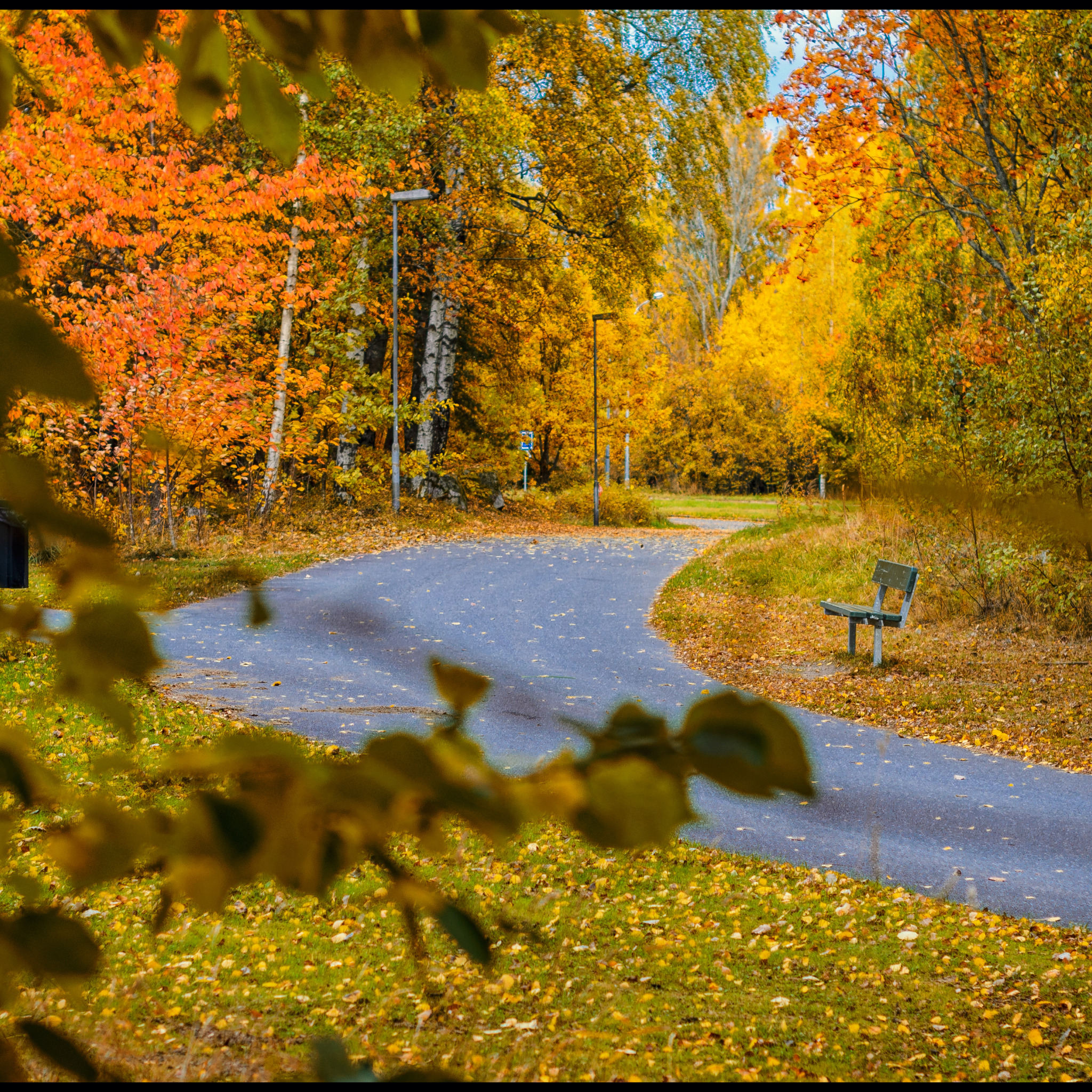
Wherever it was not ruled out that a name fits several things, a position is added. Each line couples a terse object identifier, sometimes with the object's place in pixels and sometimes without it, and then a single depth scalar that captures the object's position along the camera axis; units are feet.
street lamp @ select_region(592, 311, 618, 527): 277.65
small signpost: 281.39
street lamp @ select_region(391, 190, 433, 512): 250.71
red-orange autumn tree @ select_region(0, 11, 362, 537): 231.59
